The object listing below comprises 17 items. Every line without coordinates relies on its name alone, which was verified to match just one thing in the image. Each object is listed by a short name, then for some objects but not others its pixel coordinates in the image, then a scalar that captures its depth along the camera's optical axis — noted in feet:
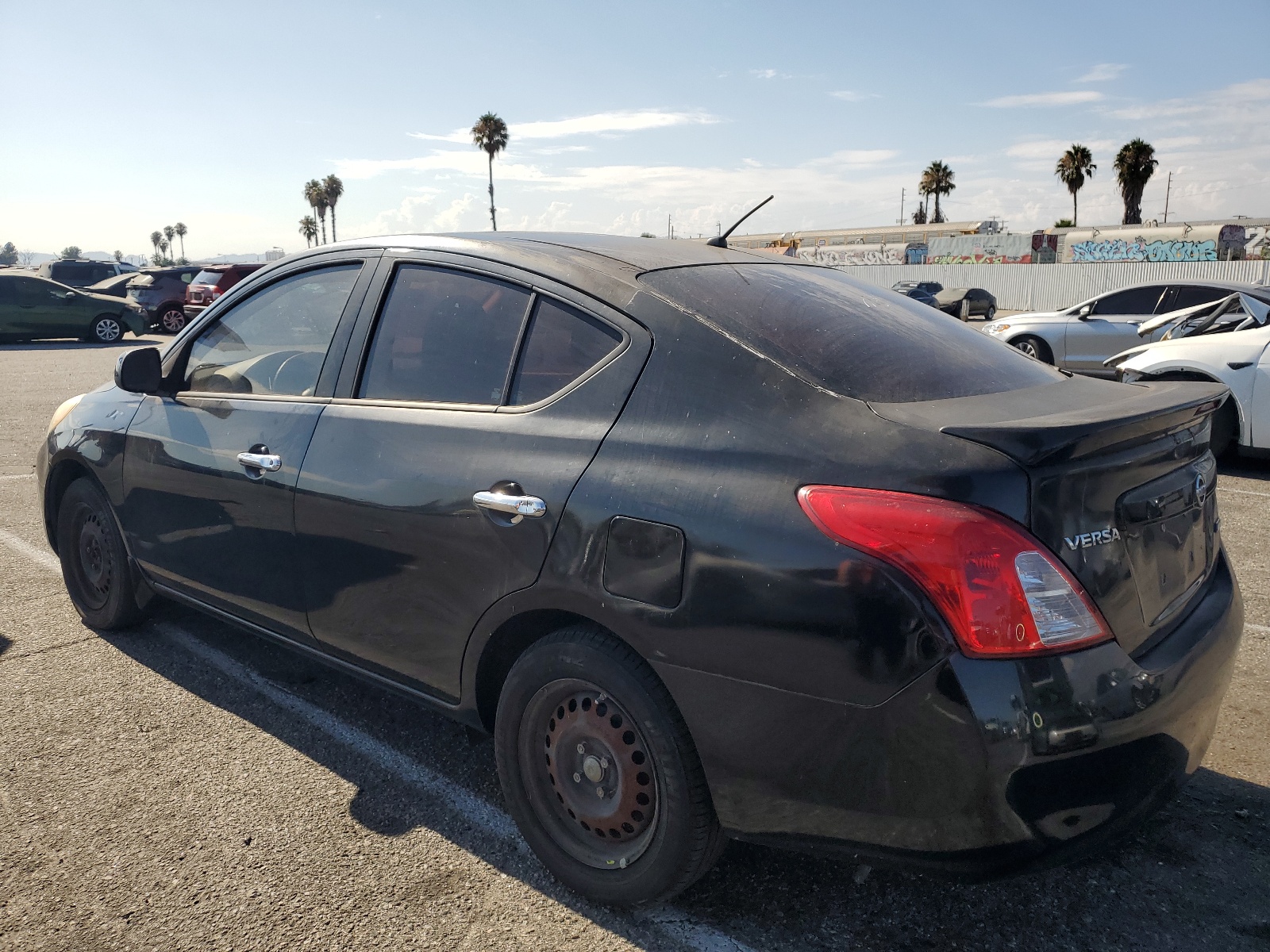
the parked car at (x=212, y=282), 68.85
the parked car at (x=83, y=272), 91.56
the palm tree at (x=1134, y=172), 193.47
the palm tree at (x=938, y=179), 255.50
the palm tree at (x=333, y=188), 283.18
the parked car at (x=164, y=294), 75.72
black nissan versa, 6.03
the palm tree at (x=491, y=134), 210.59
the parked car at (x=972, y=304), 108.27
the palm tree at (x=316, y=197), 288.71
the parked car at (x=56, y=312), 65.41
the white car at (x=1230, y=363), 24.09
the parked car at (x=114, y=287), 82.58
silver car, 42.55
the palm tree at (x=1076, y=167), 218.18
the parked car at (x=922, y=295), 109.93
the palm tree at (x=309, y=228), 322.34
